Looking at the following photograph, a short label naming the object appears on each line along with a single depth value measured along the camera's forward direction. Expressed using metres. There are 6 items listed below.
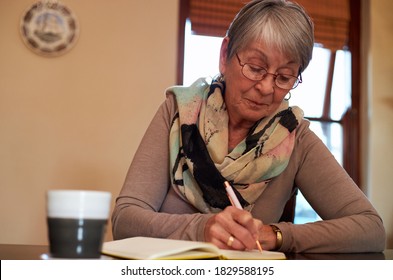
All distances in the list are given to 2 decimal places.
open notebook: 0.73
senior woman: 1.38
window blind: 3.34
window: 3.40
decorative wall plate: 3.05
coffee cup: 0.48
